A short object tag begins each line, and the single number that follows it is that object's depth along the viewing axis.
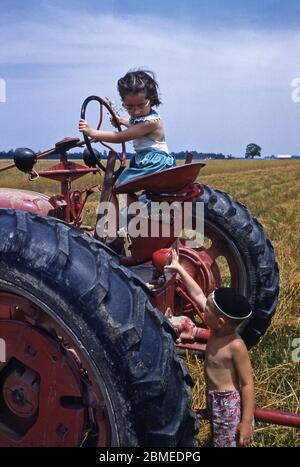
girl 2.58
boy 2.16
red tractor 1.71
